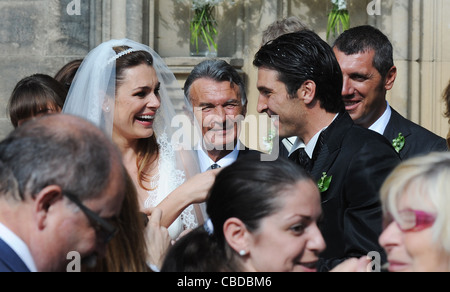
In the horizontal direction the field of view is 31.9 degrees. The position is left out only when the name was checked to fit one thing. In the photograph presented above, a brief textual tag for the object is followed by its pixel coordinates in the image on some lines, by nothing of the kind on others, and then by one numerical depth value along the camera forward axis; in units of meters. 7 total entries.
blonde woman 2.12
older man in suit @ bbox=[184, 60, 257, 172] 4.36
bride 3.95
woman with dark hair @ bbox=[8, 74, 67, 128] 4.26
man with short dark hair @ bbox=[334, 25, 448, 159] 4.52
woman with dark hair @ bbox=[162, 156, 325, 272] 2.44
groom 3.14
